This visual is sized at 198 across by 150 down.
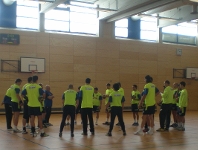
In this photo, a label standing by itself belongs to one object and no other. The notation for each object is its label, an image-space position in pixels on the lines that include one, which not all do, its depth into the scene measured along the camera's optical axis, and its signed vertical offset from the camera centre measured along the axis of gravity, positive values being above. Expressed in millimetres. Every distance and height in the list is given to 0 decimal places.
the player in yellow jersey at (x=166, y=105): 10849 -1067
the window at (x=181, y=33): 22656 +3012
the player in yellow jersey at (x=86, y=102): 9656 -859
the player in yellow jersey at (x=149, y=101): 9883 -844
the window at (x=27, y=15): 17984 +3424
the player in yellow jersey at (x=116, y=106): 9625 -977
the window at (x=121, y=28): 20891 +3093
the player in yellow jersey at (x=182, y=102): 11141 -988
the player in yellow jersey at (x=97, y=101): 12906 -1110
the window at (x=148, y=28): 21781 +3192
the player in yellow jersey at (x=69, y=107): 9309 -978
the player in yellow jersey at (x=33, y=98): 9195 -703
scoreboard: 17242 +1952
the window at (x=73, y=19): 18844 +3395
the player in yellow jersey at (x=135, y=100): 12812 -1062
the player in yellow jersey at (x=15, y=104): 10086 -986
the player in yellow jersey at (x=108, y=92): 12888 -732
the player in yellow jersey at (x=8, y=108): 10562 -1162
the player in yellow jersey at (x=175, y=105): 11262 -1114
